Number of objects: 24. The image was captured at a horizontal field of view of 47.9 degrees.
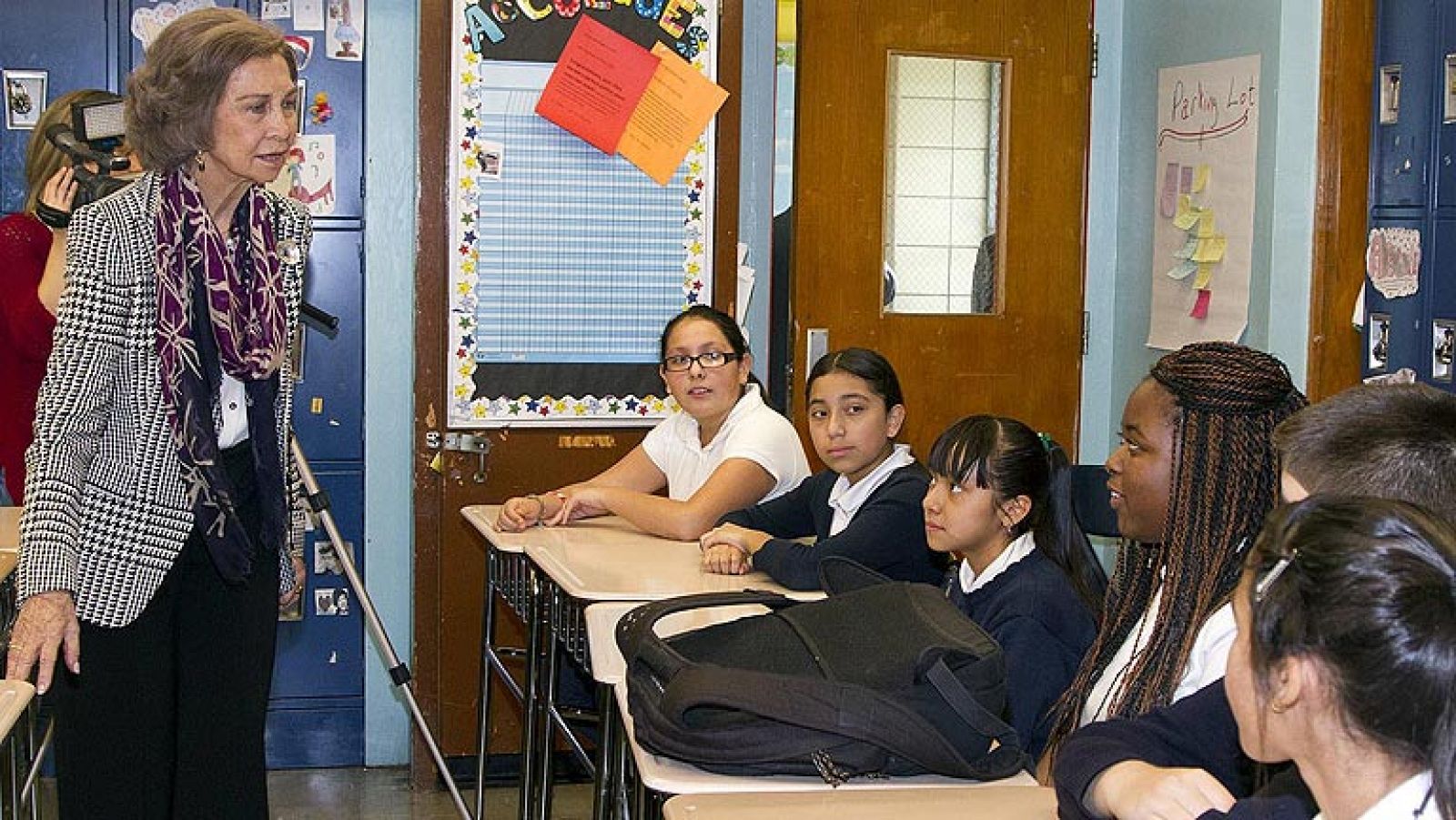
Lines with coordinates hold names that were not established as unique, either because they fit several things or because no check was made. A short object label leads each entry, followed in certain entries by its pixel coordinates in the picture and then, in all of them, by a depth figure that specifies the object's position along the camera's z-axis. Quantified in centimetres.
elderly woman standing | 221
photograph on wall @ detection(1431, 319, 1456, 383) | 341
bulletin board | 414
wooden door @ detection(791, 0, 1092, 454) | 441
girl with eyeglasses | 349
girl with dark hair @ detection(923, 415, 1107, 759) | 250
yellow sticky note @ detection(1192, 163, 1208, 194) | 423
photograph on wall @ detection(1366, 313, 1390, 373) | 360
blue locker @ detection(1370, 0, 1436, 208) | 353
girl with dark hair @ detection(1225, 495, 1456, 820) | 117
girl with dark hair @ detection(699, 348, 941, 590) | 302
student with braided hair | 196
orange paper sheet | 425
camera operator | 311
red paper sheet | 418
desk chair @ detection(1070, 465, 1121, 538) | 304
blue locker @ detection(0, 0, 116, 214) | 400
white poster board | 407
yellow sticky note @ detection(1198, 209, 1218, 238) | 421
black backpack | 186
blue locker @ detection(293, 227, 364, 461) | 423
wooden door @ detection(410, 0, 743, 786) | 416
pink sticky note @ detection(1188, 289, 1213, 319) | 421
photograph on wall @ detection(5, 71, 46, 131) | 401
